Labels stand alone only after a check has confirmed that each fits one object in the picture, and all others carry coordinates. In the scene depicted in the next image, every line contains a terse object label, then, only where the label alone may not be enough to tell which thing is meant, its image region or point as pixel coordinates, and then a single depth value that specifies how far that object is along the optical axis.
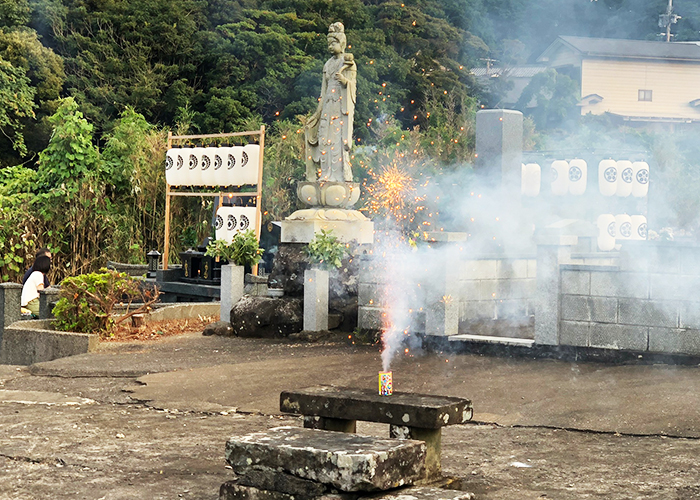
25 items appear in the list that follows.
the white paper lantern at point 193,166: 18.78
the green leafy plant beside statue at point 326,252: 12.61
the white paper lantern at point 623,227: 19.38
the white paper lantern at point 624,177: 19.61
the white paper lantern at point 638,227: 19.58
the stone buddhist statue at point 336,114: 14.13
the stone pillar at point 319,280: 12.56
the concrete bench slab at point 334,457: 4.52
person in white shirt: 14.03
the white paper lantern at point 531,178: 17.86
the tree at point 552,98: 34.56
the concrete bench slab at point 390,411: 5.21
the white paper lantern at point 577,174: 19.53
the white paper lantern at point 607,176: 19.52
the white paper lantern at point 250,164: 17.66
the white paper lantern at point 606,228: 18.80
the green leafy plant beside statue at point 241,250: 13.65
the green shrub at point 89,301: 12.09
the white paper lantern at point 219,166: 18.25
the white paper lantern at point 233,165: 17.97
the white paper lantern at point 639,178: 19.72
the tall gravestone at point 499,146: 15.09
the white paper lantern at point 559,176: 19.47
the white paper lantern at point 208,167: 18.52
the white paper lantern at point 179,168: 19.00
